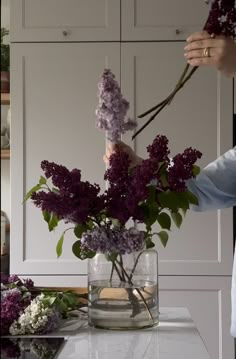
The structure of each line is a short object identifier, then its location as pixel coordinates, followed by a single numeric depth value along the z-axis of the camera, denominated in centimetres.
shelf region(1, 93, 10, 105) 242
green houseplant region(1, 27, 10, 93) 249
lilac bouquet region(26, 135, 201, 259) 92
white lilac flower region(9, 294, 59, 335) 100
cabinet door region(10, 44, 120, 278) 231
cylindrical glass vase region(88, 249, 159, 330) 101
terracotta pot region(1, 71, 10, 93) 249
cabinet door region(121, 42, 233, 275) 228
